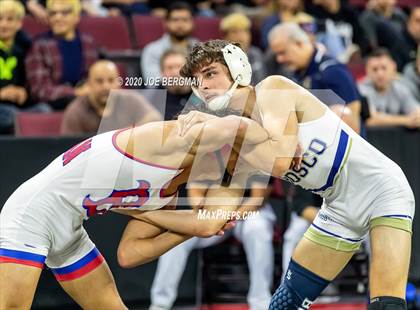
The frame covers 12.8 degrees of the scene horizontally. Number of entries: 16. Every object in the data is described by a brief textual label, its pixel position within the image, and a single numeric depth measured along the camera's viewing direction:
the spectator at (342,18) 18.42
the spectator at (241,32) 16.08
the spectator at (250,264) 13.61
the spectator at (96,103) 13.36
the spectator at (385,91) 15.49
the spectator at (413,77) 16.15
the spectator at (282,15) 17.44
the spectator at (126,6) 18.20
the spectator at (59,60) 14.86
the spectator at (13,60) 14.49
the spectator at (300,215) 13.68
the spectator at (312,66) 13.10
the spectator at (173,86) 14.10
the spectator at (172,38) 15.73
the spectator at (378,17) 18.53
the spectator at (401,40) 18.11
